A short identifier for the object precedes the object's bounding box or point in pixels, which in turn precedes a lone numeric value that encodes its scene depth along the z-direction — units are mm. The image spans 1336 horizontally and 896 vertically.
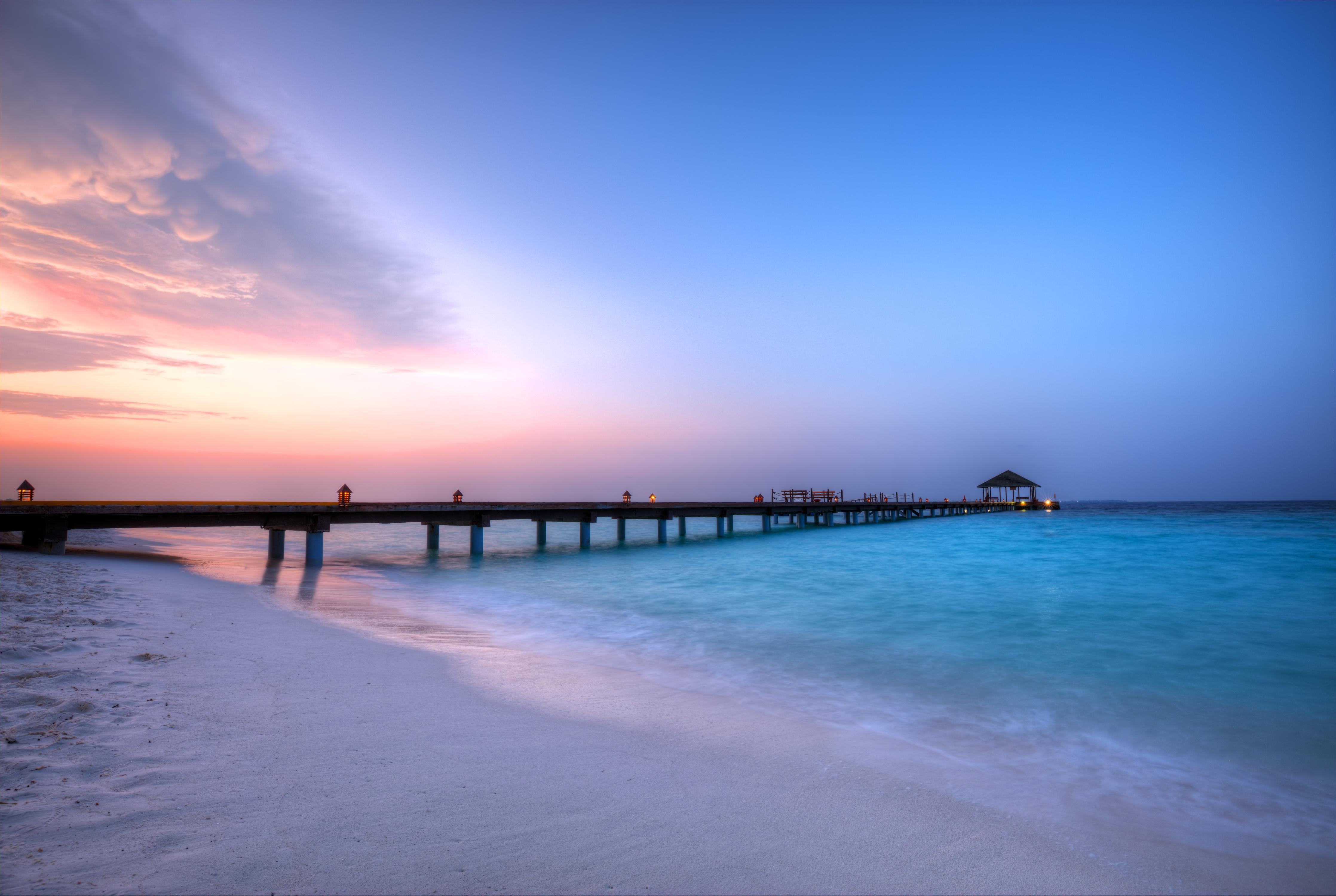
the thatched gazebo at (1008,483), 119938
